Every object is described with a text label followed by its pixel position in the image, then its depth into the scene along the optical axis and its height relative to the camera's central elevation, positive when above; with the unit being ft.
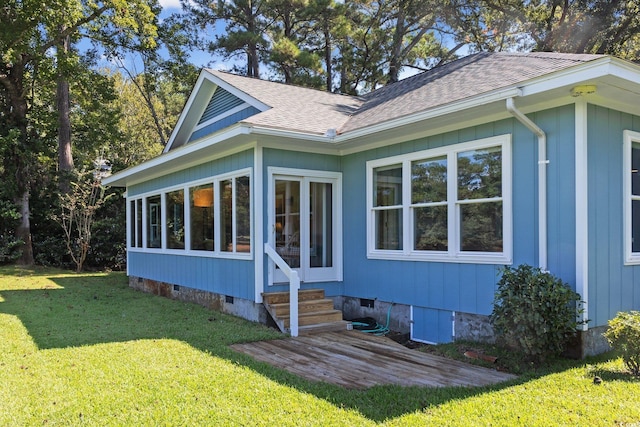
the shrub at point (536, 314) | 15.01 -3.20
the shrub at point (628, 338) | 14.10 -3.72
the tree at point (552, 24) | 48.62 +20.59
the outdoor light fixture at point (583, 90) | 15.40 +3.89
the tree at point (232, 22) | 63.87 +26.09
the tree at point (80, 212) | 52.03 +0.27
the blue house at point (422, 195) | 16.60 +0.77
